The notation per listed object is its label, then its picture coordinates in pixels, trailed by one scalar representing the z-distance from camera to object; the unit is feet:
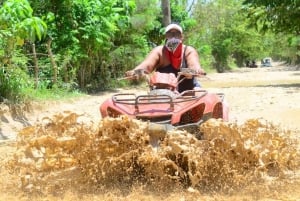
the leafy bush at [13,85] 36.52
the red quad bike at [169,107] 17.35
